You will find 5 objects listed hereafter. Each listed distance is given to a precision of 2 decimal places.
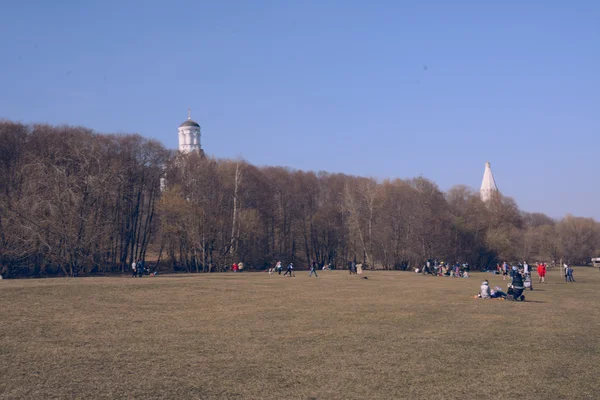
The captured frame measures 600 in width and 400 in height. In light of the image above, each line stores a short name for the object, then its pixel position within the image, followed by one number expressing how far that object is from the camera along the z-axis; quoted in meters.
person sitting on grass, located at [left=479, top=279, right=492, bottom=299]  30.94
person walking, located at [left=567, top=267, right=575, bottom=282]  49.91
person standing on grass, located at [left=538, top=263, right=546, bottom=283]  46.00
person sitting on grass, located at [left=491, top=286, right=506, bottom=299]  30.97
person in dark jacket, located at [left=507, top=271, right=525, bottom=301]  29.98
